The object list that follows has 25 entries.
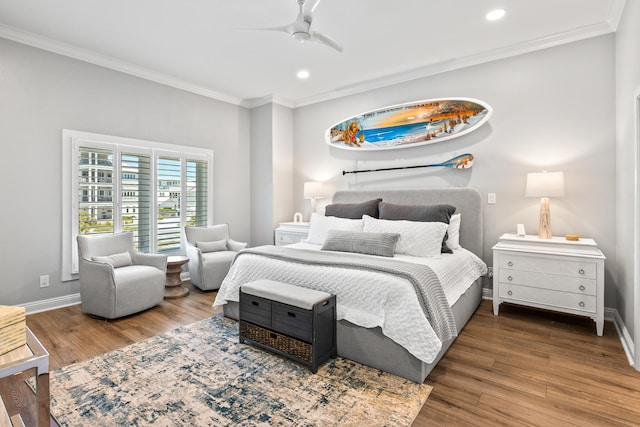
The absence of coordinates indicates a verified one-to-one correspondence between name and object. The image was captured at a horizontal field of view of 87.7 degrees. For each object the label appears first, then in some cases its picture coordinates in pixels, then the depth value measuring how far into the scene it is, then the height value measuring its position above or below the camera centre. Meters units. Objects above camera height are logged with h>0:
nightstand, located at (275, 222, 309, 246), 4.81 -0.30
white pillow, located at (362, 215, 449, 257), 3.18 -0.23
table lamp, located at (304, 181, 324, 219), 4.98 +0.33
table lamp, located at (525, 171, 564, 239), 3.12 +0.23
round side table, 4.04 -0.83
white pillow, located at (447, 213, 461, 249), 3.56 -0.21
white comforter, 2.11 -0.57
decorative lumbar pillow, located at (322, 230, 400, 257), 3.10 -0.29
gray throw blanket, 2.22 -0.45
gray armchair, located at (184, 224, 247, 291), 4.23 -0.55
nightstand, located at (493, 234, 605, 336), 2.84 -0.56
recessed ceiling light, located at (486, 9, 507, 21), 2.92 +1.77
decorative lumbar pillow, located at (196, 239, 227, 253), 4.46 -0.47
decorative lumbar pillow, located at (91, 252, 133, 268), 3.45 -0.51
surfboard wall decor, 3.85 +1.13
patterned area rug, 1.81 -1.10
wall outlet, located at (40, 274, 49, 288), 3.50 -0.74
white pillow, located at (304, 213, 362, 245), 3.77 -0.16
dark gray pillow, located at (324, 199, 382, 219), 4.04 +0.04
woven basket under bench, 2.25 -0.78
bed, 2.12 -0.73
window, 3.67 +0.27
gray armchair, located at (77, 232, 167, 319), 3.21 -0.65
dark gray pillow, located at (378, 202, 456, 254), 3.50 +0.00
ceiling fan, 2.53 +1.44
